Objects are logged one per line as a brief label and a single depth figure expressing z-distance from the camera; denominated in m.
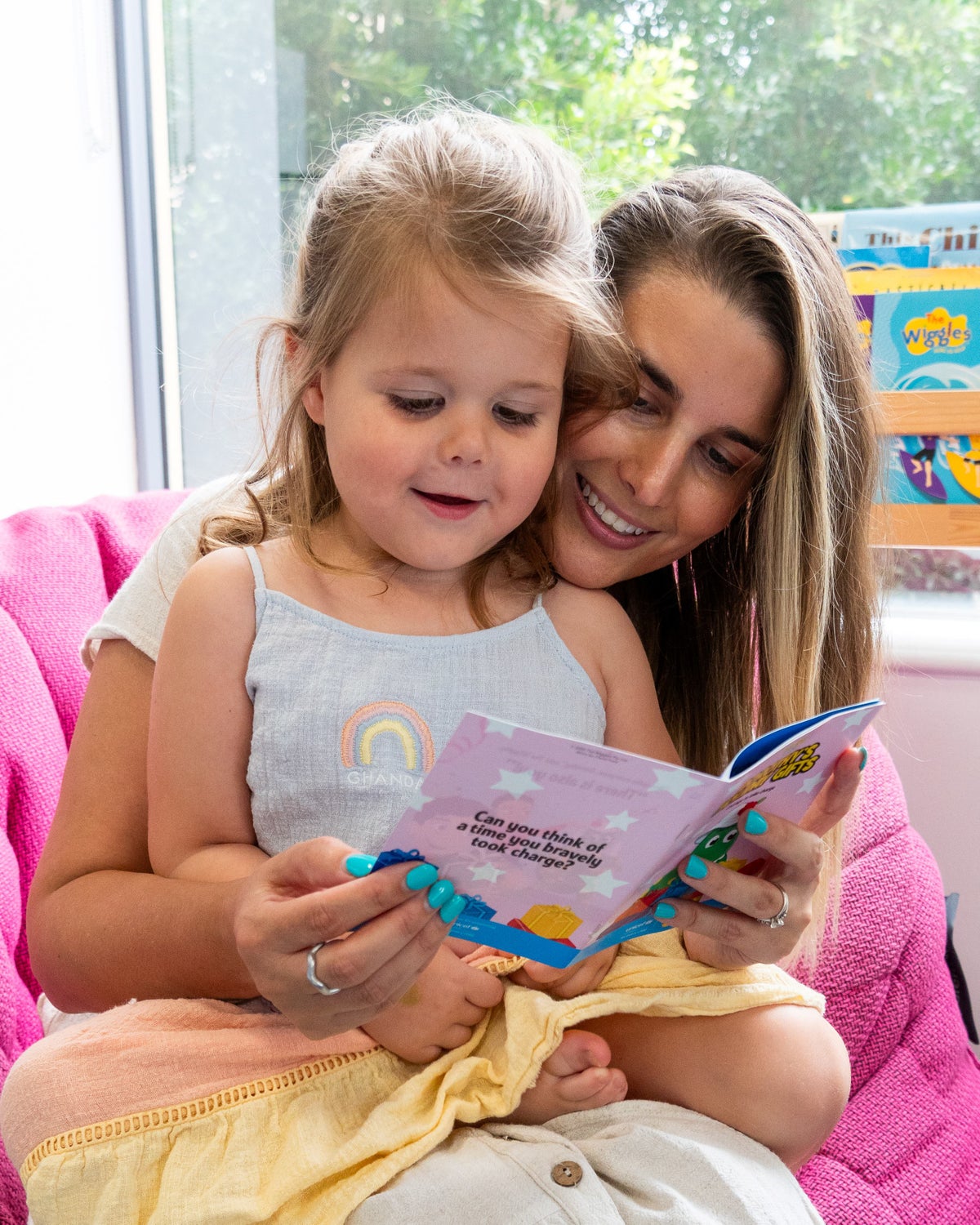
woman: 0.90
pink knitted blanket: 1.13
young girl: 0.88
